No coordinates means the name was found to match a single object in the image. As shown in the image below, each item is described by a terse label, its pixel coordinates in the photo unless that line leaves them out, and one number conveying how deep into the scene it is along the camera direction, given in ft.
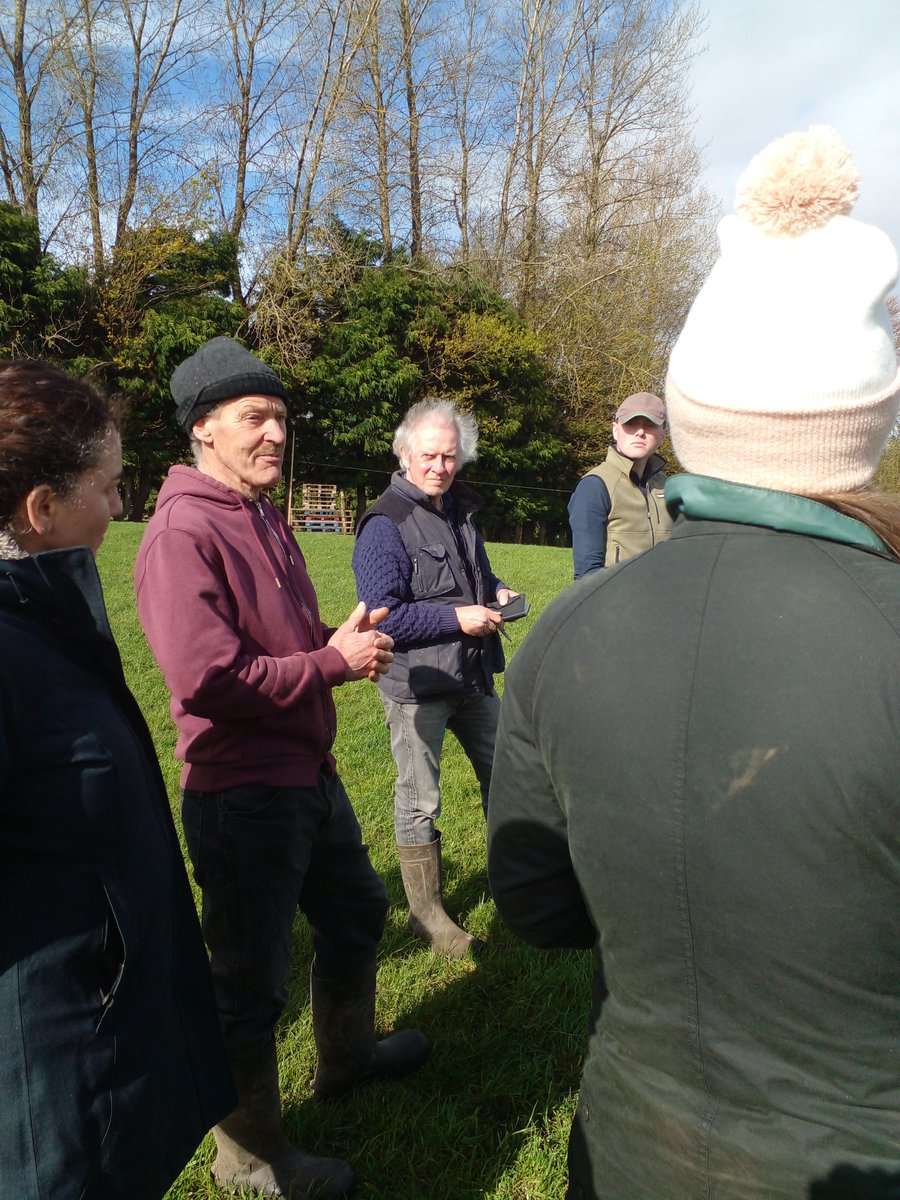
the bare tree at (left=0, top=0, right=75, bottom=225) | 76.95
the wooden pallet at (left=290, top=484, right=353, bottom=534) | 82.43
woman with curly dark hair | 4.52
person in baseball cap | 15.93
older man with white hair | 10.78
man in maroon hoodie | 6.76
